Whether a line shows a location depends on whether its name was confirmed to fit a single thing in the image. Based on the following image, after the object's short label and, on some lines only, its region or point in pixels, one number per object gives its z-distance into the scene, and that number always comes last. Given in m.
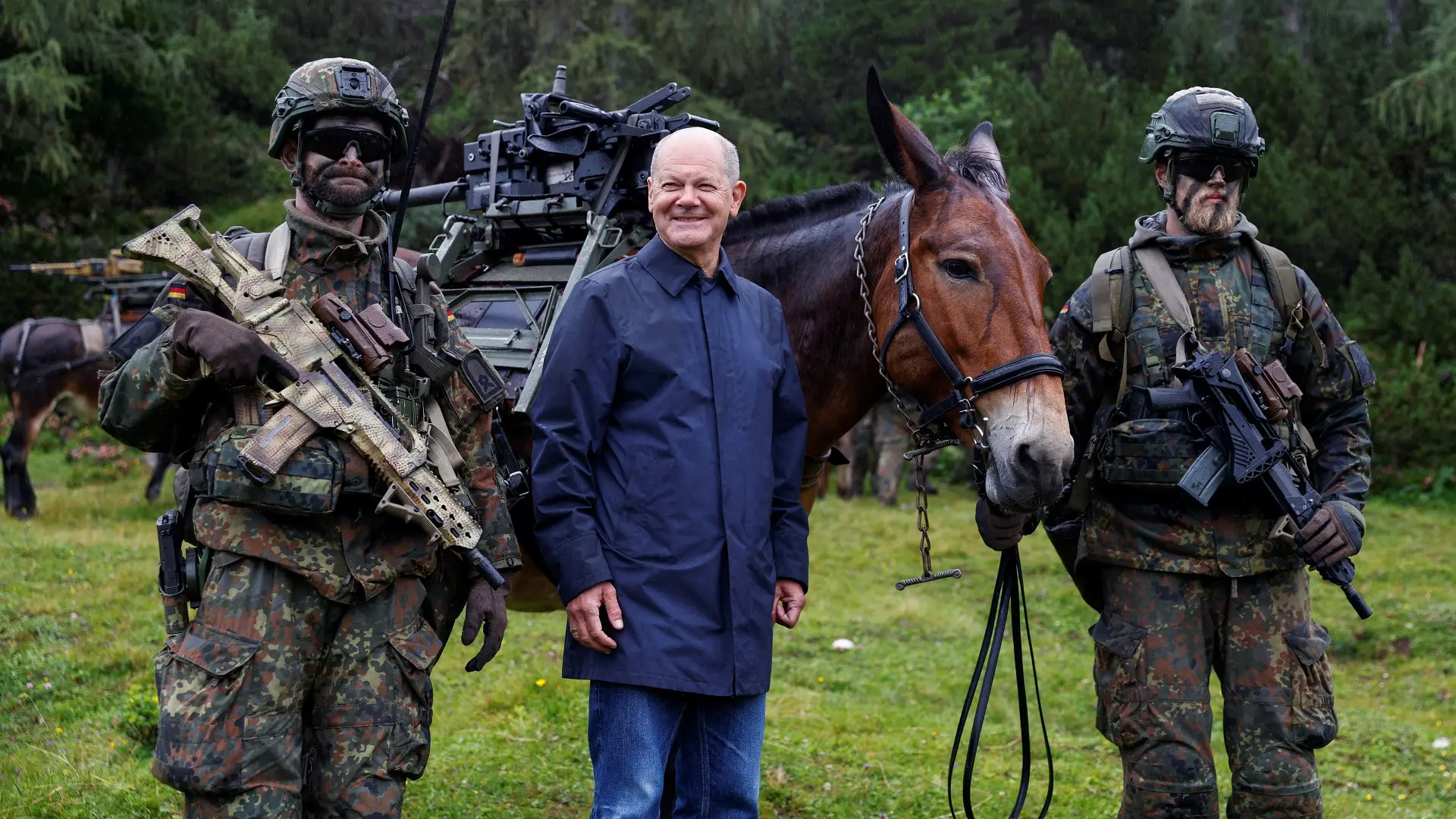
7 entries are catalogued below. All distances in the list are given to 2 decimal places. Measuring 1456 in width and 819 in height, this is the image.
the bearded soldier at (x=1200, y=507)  3.74
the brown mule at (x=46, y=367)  11.76
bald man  2.96
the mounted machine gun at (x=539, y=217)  4.28
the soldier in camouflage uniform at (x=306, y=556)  3.00
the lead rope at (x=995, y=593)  3.55
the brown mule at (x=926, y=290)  3.32
